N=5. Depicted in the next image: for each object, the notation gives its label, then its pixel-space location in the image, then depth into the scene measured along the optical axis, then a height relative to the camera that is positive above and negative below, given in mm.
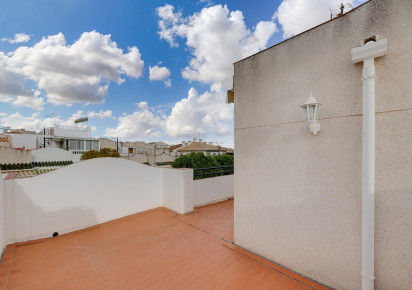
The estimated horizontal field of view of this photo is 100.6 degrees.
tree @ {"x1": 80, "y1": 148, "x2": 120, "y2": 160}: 20878 -1213
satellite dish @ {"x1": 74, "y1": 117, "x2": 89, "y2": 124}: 39294 +5596
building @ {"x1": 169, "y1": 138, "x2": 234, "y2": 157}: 35400 -833
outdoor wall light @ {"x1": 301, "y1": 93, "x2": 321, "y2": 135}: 2816 +540
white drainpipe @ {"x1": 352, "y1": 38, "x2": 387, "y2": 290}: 2389 -277
